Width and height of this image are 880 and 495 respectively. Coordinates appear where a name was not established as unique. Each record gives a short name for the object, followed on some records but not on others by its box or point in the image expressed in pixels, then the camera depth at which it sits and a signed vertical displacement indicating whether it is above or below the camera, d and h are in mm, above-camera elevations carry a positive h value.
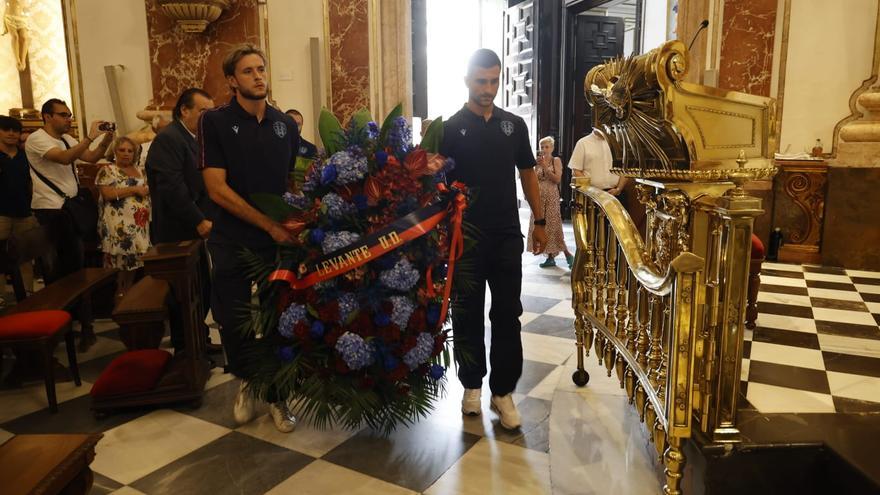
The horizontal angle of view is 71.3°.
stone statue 7160 +1413
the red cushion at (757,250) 3484 -605
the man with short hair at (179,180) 3498 -181
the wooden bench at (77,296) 3279 -804
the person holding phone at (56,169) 4410 -140
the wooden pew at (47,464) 1571 -839
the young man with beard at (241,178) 2551 -130
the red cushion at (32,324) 2879 -826
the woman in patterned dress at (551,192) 6059 -467
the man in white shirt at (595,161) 5285 -145
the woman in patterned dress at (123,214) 4320 -453
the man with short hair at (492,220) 2596 -316
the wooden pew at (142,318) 3293 -899
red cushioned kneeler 2838 -1051
